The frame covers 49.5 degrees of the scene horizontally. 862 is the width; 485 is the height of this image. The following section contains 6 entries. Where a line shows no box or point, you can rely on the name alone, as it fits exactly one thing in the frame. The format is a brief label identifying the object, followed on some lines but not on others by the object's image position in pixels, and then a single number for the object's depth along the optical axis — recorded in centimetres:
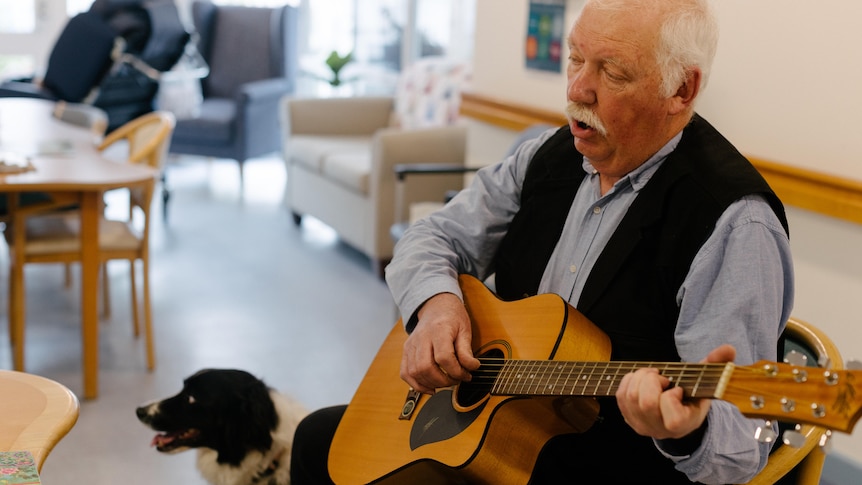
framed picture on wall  335
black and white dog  208
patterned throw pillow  473
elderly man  128
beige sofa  418
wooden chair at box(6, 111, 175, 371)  295
